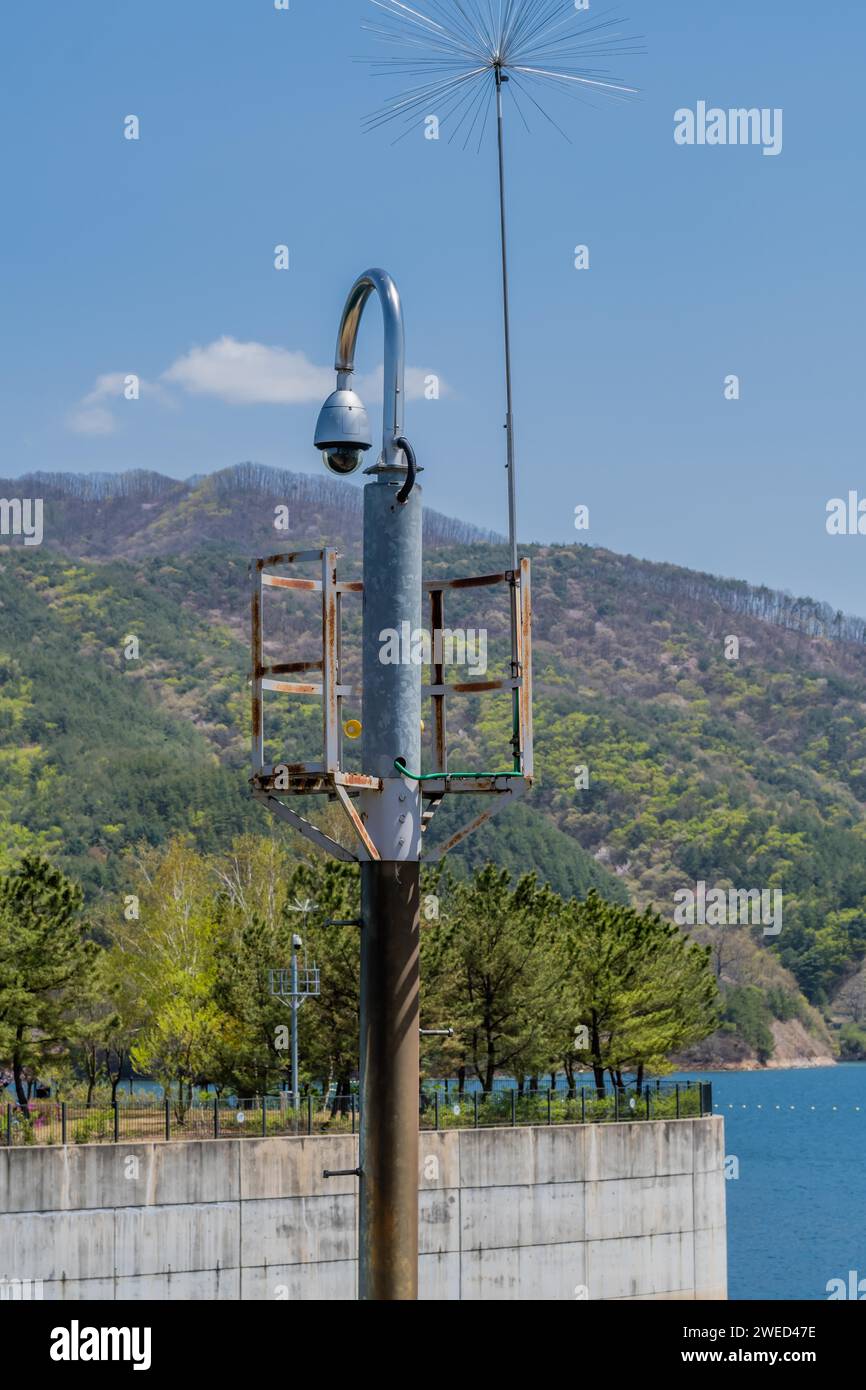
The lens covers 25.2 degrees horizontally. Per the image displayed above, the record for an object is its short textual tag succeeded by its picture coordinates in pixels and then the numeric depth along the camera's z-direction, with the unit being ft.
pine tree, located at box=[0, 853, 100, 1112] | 165.99
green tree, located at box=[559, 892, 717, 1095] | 198.59
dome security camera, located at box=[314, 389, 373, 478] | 28.40
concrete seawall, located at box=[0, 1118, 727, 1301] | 130.00
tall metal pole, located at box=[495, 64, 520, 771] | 31.34
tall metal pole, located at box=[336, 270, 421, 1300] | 25.77
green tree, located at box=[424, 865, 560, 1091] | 185.68
